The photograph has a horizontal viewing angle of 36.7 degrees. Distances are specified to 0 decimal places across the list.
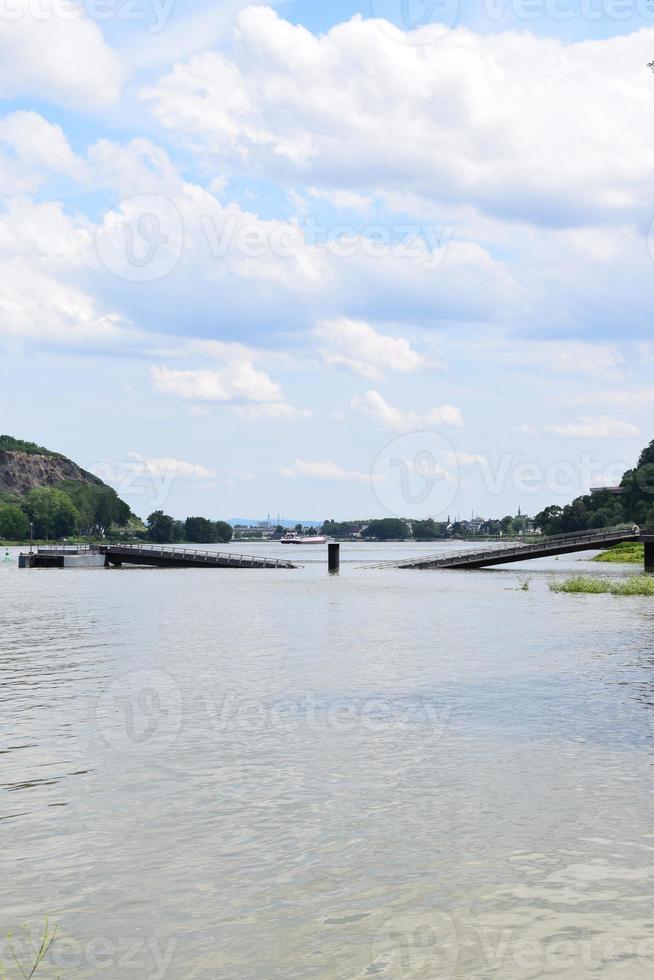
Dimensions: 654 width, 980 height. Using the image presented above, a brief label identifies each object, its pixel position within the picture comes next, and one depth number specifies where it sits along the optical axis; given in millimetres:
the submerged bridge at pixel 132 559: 153875
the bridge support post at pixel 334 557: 145250
